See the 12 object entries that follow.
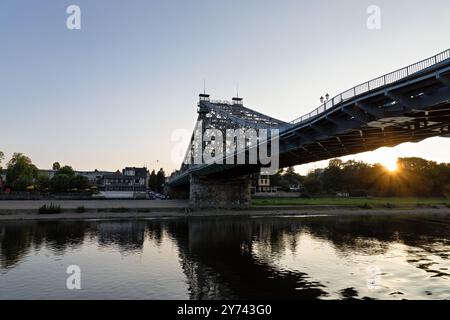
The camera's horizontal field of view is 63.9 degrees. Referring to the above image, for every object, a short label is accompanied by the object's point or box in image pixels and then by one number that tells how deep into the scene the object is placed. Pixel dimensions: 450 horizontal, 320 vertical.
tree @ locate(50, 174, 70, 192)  110.19
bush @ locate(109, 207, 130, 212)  65.62
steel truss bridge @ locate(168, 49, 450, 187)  20.78
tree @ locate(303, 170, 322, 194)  126.26
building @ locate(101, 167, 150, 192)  141.00
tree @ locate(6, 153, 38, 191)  110.66
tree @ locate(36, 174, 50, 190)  118.84
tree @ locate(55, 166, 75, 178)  130.35
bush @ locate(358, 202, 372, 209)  85.88
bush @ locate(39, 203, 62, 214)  60.81
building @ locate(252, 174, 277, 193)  135.38
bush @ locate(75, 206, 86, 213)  63.33
